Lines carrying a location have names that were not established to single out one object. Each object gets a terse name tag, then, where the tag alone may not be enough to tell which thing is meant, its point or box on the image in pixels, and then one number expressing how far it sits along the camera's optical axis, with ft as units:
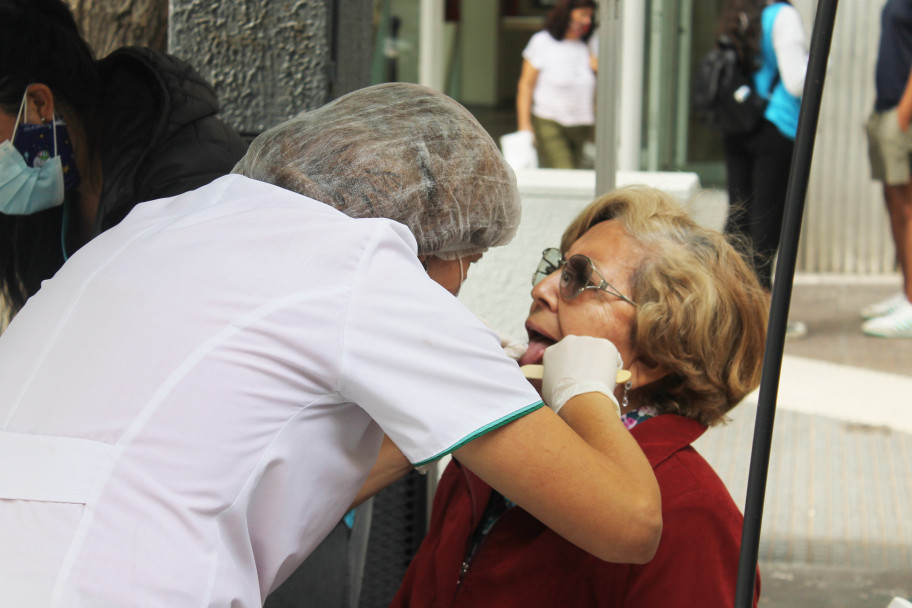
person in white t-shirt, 18.26
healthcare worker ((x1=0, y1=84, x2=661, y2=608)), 3.80
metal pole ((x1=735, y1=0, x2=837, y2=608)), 3.99
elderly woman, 5.15
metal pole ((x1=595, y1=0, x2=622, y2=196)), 8.28
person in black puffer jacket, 6.58
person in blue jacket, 14.88
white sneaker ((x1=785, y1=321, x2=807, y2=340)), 17.95
